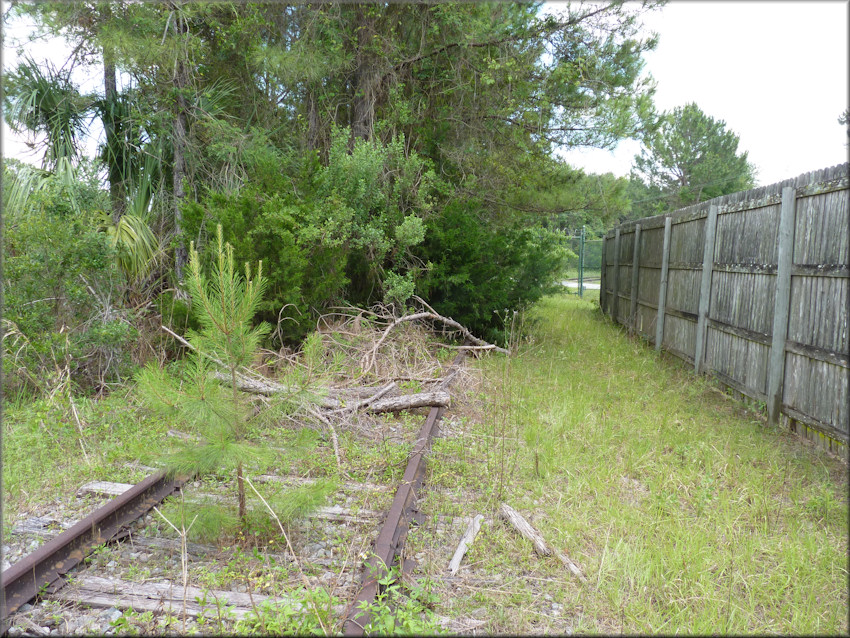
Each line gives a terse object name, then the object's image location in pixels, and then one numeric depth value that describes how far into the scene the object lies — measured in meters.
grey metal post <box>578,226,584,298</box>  23.22
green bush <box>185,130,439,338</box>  6.88
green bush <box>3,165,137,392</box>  5.45
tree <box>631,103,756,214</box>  36.28
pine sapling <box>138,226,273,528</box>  2.86
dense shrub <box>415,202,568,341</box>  9.28
